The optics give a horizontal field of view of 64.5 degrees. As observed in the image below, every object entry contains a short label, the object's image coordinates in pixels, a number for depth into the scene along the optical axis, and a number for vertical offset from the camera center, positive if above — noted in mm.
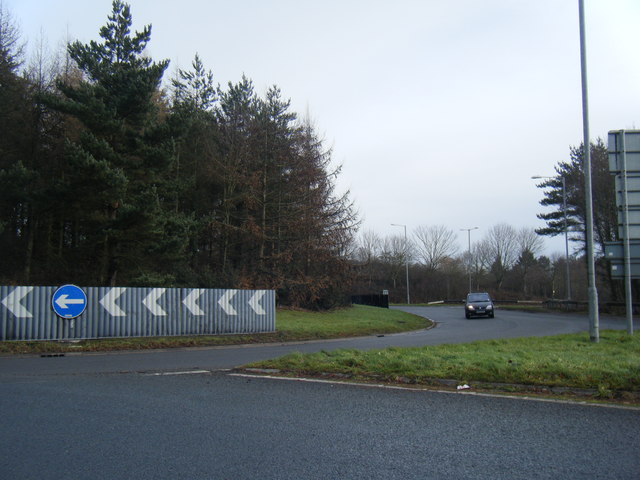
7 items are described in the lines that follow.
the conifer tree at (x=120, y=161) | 22281 +4981
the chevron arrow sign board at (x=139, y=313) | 15484 -1462
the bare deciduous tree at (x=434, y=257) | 84438 +1878
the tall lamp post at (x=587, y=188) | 12961 +2072
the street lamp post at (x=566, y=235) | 36097 +2248
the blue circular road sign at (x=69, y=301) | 15969 -931
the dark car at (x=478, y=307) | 34625 -2670
